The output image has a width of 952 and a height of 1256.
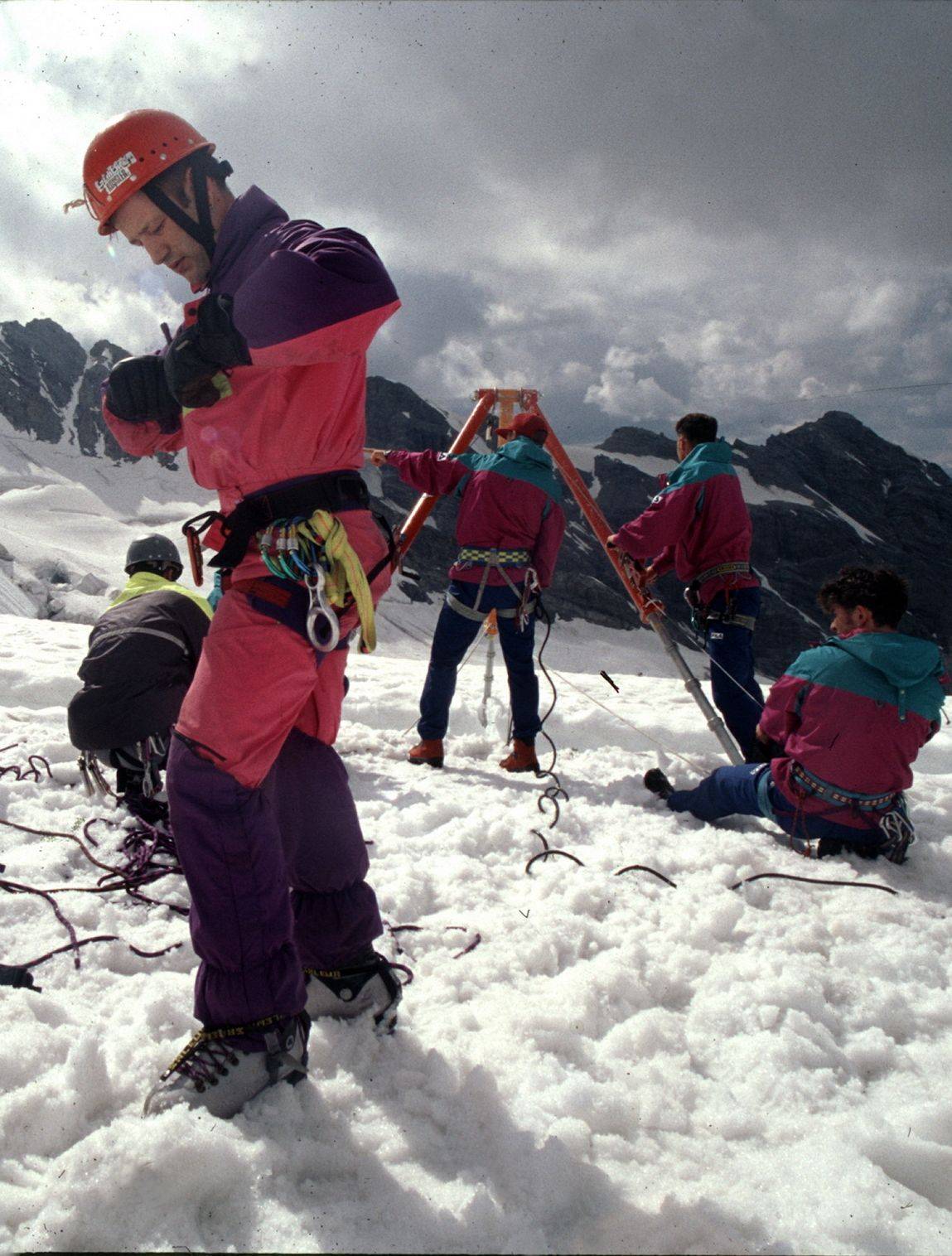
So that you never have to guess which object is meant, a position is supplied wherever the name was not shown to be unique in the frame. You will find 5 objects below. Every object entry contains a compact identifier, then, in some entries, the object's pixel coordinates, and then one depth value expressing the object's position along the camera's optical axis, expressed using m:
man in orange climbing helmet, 1.67
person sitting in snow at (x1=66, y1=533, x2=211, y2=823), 3.36
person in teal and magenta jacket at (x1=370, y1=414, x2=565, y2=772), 4.81
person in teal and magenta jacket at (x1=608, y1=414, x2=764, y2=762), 4.69
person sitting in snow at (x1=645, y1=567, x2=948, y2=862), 3.17
